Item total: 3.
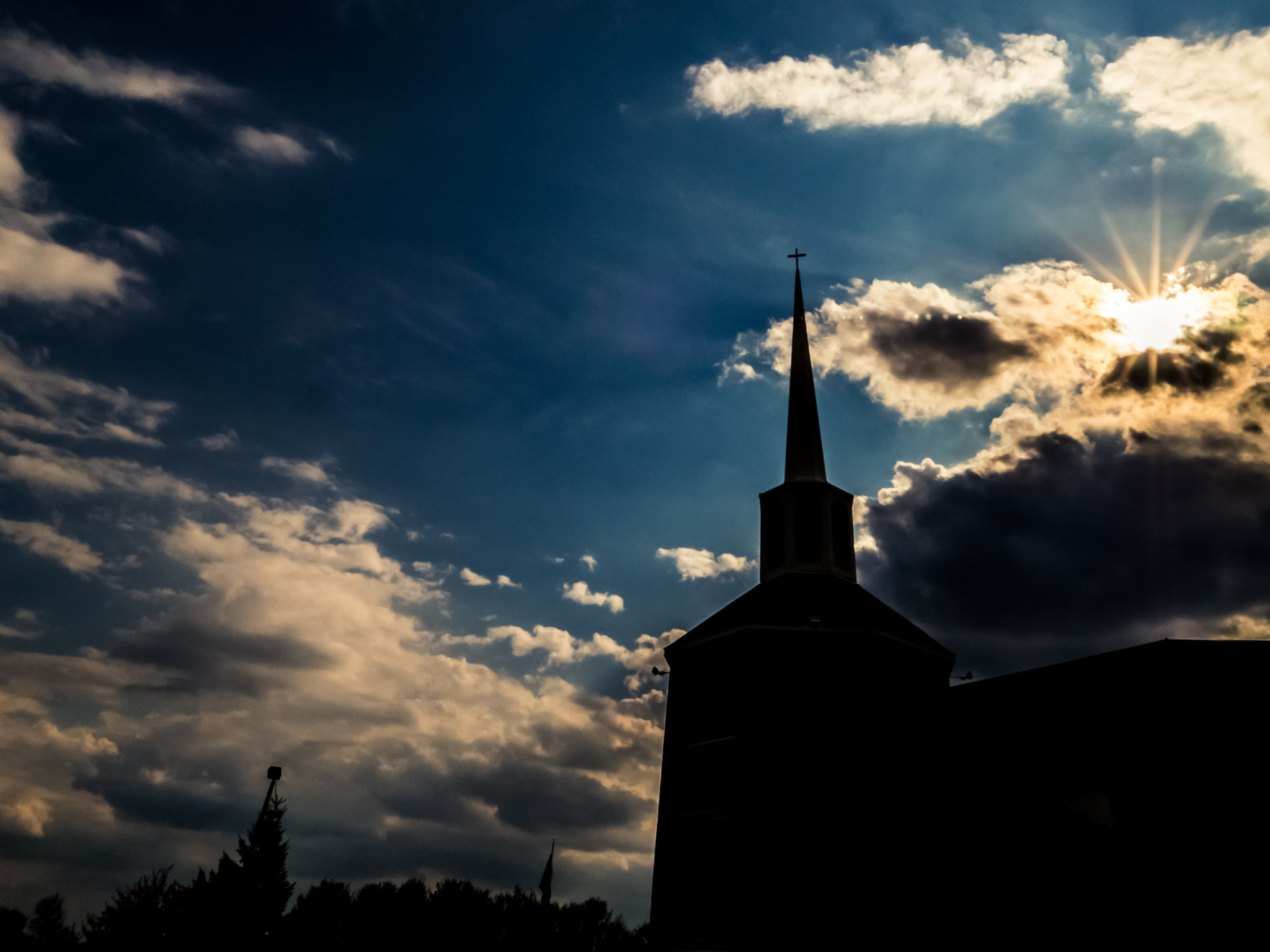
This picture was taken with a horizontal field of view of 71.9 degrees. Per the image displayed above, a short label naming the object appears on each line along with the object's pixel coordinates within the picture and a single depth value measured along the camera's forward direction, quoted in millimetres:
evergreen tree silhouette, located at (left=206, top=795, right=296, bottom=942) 37062
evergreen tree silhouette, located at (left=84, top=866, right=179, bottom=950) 35688
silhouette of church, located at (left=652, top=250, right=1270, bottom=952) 19969
